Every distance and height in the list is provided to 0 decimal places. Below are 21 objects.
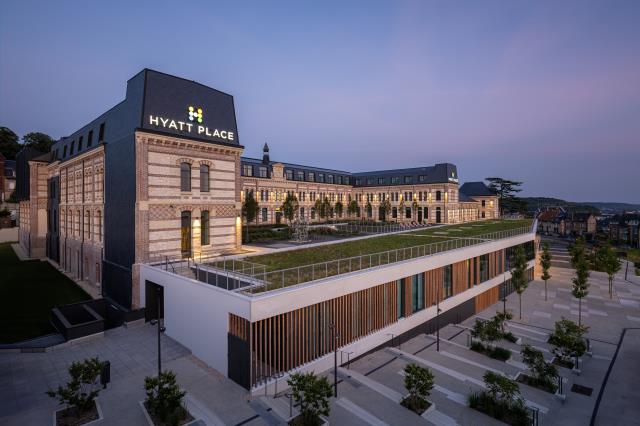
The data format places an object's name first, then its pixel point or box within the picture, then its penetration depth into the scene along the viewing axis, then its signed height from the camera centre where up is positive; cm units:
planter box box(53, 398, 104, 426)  1061 -712
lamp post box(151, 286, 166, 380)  1242 -599
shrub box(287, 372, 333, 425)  1054 -619
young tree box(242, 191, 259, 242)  4900 -14
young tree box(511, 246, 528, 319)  2867 -621
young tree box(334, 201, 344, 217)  7119 +18
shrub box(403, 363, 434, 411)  1216 -667
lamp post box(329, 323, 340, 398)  1305 -736
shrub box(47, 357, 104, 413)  1069 -611
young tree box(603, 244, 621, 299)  3428 -593
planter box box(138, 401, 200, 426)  1061 -712
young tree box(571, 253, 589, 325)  2787 -628
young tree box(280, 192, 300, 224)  5506 +24
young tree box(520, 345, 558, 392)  1532 -767
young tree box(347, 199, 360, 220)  7290 +21
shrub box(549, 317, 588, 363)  1780 -738
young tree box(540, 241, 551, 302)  3402 -583
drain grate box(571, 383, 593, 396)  1570 -887
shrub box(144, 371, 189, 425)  1055 -642
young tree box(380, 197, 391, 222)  7250 +27
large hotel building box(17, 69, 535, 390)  1410 -352
